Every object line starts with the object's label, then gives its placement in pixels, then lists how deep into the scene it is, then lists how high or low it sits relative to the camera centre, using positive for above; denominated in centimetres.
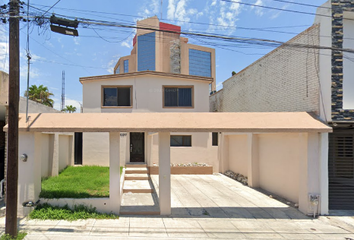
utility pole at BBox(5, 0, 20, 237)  568 -4
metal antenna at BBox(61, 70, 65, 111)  3472 +382
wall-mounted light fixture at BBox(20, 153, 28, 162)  720 -109
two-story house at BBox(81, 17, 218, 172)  1517 +123
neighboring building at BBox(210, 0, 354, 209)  773 +136
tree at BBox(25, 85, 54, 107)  2798 +350
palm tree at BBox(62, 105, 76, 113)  4252 +268
